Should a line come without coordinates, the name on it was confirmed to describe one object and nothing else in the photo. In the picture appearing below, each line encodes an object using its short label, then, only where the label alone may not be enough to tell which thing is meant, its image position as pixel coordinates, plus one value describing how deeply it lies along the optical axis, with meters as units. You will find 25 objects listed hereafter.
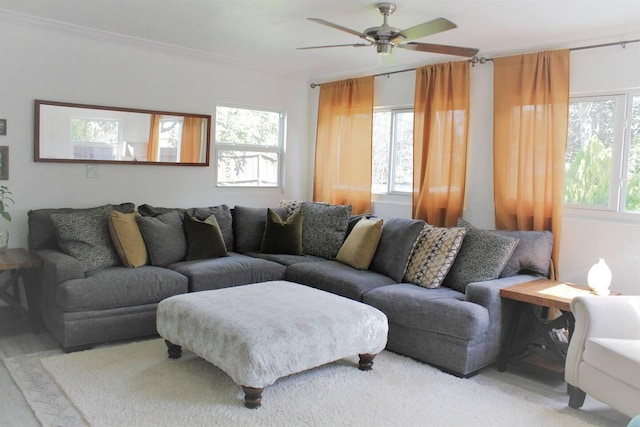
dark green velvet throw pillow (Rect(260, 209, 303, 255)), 4.84
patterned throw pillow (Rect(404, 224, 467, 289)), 3.81
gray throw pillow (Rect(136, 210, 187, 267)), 4.16
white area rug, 2.63
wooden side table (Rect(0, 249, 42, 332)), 3.74
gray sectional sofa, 3.35
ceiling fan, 3.14
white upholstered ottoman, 2.70
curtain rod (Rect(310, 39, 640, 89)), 3.67
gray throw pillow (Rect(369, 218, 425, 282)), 4.03
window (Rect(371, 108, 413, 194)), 5.18
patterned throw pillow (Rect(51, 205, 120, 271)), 3.85
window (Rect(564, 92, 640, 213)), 3.74
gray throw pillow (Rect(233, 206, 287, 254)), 4.94
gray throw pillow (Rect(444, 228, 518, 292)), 3.68
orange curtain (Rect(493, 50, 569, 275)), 3.95
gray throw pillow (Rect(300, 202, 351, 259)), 4.75
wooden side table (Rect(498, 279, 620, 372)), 3.22
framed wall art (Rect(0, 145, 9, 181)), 4.08
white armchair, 2.54
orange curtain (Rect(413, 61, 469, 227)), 4.54
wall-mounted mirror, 4.29
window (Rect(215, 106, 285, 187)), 5.44
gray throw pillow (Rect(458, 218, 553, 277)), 3.81
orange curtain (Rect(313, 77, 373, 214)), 5.35
